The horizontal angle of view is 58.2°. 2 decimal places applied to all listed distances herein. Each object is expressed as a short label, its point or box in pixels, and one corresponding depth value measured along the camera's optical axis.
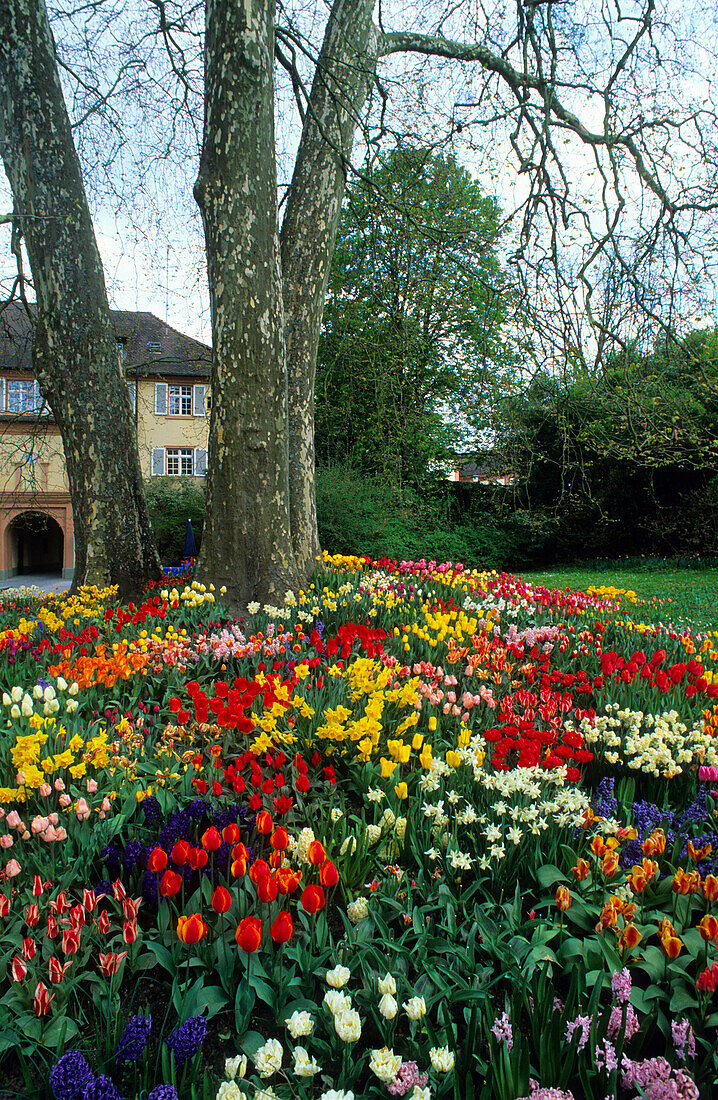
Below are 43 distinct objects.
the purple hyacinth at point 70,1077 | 1.07
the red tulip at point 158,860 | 1.55
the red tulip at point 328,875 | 1.45
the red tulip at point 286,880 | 1.51
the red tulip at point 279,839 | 1.61
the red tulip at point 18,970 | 1.32
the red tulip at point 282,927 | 1.37
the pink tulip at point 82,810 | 1.88
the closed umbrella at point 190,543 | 14.48
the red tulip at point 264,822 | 1.74
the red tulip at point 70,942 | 1.39
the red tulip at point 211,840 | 1.61
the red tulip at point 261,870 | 1.48
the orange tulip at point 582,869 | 1.67
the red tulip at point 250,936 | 1.33
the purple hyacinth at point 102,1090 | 1.05
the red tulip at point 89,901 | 1.50
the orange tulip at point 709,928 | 1.41
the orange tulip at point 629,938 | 1.39
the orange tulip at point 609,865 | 1.65
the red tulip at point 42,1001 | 1.28
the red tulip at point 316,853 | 1.56
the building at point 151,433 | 26.95
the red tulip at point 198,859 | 1.55
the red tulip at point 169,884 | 1.50
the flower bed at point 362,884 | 1.22
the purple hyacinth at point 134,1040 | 1.16
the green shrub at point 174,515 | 18.89
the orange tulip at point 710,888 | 1.53
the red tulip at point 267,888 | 1.44
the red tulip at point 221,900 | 1.42
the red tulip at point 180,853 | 1.55
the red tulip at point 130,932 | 1.41
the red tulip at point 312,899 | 1.43
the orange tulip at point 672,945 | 1.39
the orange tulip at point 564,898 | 1.53
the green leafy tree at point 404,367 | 13.33
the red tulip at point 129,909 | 1.44
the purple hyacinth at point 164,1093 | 1.05
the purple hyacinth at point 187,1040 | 1.17
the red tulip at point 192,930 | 1.36
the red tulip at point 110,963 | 1.35
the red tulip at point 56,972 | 1.34
